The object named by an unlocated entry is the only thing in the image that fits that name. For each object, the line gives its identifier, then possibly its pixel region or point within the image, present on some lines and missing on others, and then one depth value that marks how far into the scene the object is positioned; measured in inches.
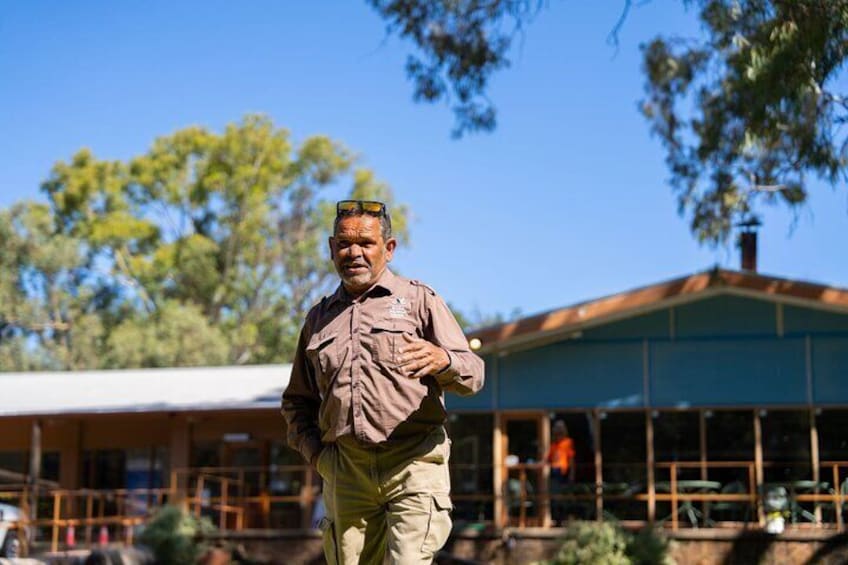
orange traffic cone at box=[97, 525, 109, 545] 844.0
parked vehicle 755.4
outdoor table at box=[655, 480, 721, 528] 729.0
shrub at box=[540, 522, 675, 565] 661.3
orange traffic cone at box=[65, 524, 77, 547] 866.1
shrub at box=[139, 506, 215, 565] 745.6
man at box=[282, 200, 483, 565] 164.1
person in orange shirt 759.7
